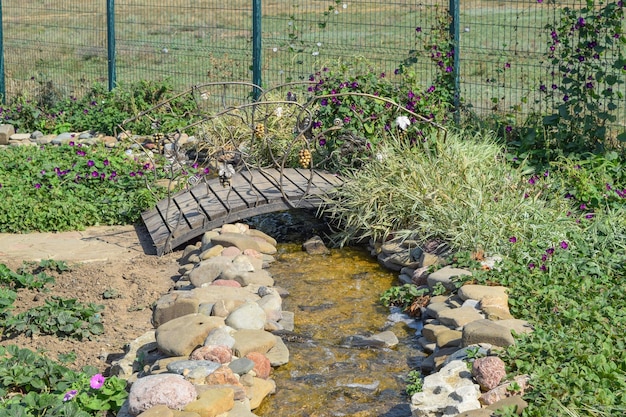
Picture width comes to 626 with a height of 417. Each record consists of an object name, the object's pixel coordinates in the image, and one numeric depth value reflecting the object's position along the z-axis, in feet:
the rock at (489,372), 14.66
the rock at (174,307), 18.75
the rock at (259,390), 15.78
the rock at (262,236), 24.95
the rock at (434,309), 19.01
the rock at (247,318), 18.15
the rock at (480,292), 18.61
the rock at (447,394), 14.38
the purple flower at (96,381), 15.48
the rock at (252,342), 16.97
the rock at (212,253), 22.35
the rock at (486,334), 15.90
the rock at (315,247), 24.59
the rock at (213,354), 16.35
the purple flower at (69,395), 15.39
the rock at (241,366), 16.16
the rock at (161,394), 14.57
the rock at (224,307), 18.60
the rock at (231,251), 22.48
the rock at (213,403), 14.43
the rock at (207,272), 21.04
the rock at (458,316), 18.01
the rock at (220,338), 16.90
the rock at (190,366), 15.71
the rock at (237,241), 23.03
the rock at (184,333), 16.94
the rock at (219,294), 19.47
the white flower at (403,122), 25.26
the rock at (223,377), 15.61
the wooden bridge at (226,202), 24.30
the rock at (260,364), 16.62
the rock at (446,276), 20.12
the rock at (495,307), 17.74
